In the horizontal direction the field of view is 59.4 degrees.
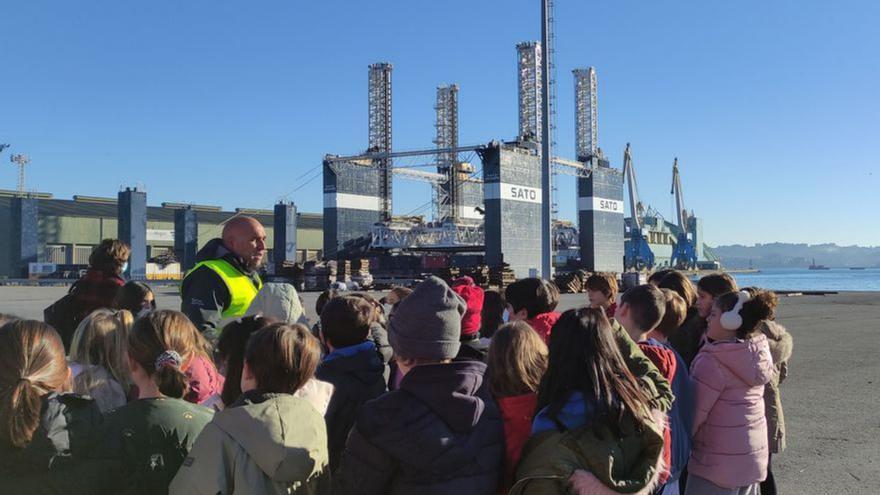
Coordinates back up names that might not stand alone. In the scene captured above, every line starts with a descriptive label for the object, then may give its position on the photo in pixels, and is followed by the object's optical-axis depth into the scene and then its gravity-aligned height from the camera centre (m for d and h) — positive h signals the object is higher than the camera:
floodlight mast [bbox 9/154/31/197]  98.00 +13.52
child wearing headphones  4.17 -0.79
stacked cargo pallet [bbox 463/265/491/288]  42.59 -0.62
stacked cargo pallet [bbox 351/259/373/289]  45.01 -0.58
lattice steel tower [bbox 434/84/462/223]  83.88 +16.12
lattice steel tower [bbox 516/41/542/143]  71.06 +16.94
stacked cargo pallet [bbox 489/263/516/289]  44.38 -0.65
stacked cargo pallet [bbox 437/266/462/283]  42.97 -0.50
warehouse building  70.00 +3.65
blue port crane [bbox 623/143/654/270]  93.88 +1.66
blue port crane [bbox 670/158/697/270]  107.19 +1.44
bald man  4.77 -0.08
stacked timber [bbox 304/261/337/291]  44.79 -0.68
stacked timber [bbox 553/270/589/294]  38.66 -0.86
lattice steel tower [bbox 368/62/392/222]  69.25 +14.34
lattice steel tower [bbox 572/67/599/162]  80.00 +15.65
